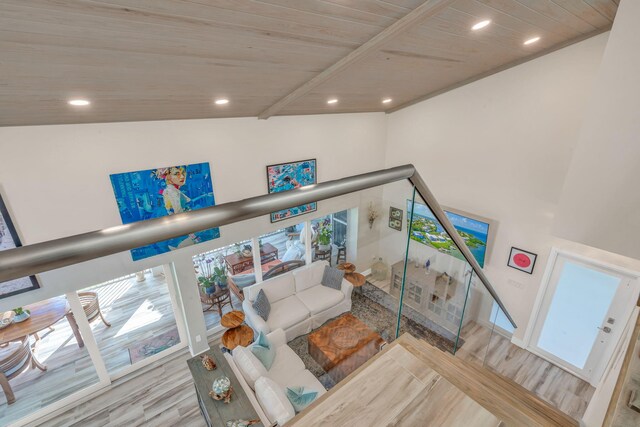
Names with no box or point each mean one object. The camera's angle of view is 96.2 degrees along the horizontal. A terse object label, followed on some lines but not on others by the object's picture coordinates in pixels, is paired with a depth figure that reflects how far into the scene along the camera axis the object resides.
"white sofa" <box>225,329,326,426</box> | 3.03
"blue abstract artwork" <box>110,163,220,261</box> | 3.61
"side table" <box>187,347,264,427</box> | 2.98
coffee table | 3.94
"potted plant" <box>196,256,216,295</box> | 4.84
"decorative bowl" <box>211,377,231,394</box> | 3.12
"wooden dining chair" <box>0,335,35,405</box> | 3.59
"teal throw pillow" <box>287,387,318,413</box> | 3.12
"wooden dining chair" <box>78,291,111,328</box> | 3.99
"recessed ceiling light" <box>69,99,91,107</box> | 2.49
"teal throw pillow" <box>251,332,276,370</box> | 3.87
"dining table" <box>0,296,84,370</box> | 3.56
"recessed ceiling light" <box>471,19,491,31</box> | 2.53
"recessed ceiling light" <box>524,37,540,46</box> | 3.27
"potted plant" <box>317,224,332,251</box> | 5.98
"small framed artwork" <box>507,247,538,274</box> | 4.43
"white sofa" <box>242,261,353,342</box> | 4.76
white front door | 3.84
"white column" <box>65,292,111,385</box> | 3.62
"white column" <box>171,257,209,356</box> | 4.23
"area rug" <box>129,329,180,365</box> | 4.49
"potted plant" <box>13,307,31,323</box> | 3.66
